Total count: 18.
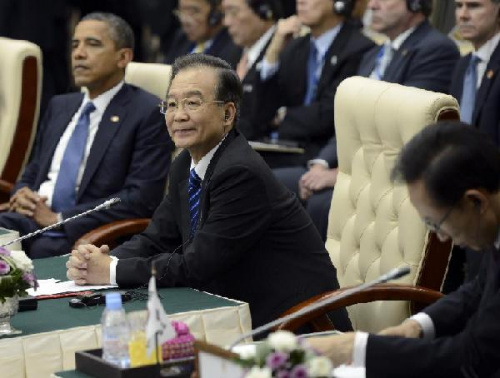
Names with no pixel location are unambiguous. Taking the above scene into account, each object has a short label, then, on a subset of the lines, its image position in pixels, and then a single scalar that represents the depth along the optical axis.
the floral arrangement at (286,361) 4.55
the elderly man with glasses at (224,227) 7.51
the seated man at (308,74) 12.34
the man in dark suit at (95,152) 10.66
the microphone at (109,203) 7.97
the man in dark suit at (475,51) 11.04
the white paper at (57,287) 7.44
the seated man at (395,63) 11.37
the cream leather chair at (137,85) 9.93
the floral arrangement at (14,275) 6.41
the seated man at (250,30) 13.56
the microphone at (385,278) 5.30
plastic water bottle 5.61
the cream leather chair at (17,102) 12.54
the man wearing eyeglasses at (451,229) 5.35
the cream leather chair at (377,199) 7.84
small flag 5.39
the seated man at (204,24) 15.30
